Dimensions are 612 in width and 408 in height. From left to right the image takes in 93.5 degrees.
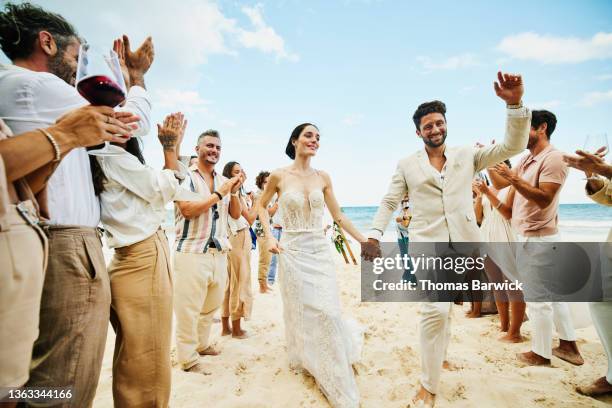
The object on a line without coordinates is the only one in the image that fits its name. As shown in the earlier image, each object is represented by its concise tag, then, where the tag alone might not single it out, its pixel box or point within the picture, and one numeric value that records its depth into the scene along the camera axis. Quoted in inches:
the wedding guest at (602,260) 101.5
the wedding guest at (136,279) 75.1
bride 114.4
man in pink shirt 130.4
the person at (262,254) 268.5
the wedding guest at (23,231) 40.2
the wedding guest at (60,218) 54.6
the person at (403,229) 259.0
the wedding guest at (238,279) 175.9
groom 102.3
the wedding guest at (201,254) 128.9
